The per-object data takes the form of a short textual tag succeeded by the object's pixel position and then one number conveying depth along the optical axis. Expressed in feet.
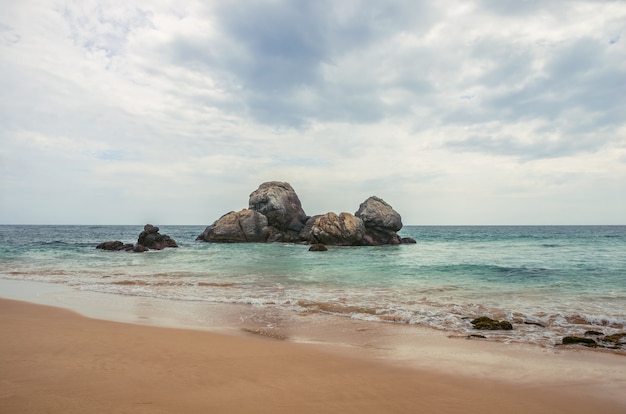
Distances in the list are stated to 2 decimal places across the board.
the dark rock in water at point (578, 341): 23.38
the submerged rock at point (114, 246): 117.08
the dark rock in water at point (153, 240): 121.80
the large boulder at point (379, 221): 141.28
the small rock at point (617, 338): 24.13
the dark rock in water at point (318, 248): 111.34
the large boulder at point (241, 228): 149.69
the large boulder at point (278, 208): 155.02
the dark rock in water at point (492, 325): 27.37
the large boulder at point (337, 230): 131.54
